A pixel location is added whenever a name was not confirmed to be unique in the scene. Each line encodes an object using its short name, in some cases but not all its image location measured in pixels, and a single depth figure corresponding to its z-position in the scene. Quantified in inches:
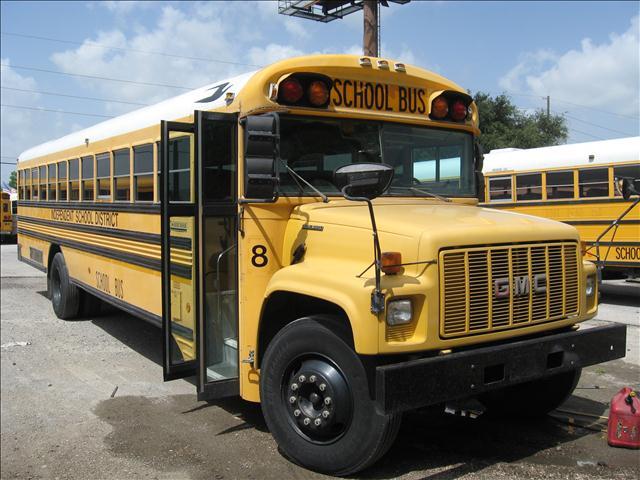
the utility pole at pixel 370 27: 538.9
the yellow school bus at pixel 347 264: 127.9
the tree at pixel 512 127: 1154.0
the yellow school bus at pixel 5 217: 965.8
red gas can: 153.6
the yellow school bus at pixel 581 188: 382.3
